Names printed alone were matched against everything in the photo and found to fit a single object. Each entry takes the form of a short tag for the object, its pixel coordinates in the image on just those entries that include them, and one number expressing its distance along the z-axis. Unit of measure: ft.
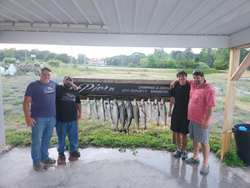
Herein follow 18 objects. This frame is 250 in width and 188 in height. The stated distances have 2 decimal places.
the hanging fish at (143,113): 12.87
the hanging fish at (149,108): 13.17
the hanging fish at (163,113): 13.04
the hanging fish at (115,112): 12.93
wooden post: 11.78
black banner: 14.02
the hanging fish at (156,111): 13.03
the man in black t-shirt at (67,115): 11.62
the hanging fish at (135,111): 12.99
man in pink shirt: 10.00
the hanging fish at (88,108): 13.03
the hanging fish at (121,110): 13.08
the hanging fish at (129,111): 13.05
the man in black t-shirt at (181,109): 11.80
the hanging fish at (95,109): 13.28
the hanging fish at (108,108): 13.00
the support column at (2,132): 12.24
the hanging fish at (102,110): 13.14
